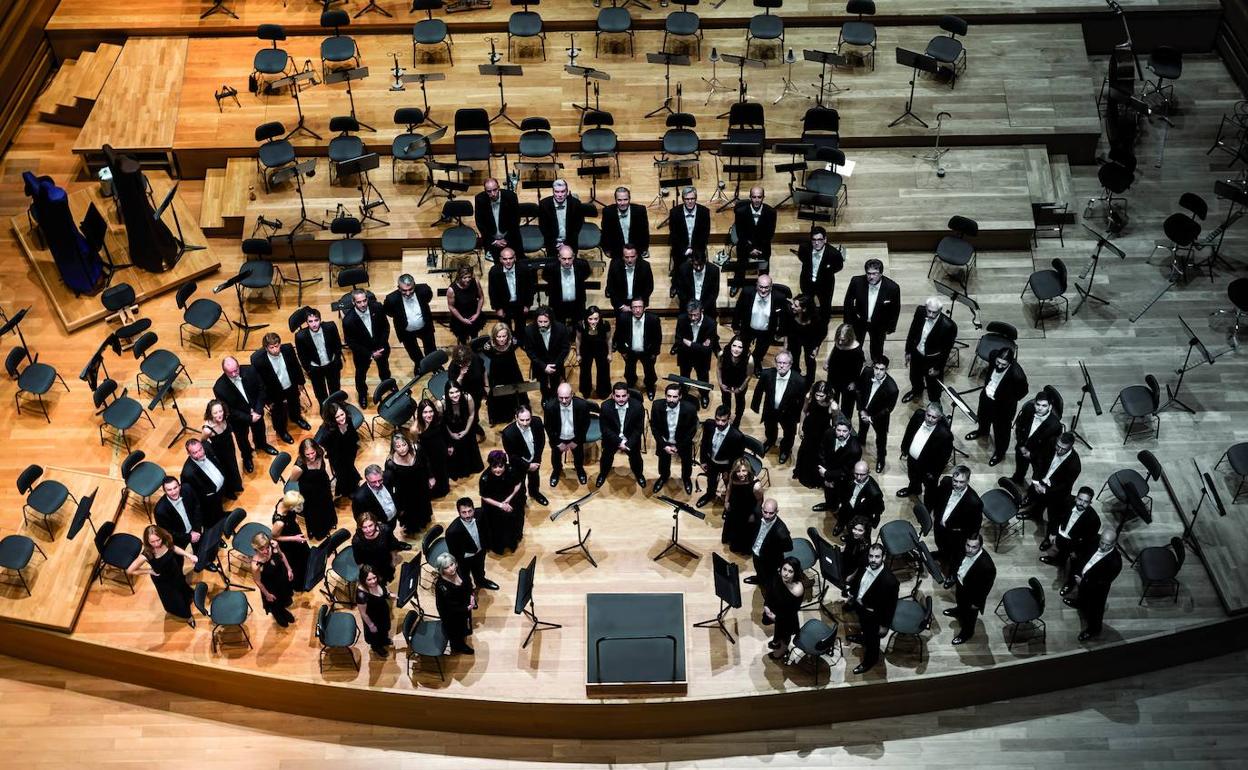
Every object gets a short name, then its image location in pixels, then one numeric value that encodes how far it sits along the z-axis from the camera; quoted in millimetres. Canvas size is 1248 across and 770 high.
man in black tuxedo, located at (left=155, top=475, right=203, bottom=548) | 10477
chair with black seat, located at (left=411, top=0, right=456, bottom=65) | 13703
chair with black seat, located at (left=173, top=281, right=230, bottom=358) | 12055
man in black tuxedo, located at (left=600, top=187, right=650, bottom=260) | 12047
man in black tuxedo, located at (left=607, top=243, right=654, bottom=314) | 11742
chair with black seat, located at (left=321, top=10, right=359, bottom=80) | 13711
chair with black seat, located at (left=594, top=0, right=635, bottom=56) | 13883
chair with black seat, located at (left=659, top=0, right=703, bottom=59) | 13789
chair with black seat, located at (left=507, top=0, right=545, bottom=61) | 13781
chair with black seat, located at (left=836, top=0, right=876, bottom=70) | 13797
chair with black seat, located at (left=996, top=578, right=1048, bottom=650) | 10242
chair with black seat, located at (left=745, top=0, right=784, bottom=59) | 13641
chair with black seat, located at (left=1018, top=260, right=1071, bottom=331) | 12117
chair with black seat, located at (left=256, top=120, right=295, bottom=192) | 12969
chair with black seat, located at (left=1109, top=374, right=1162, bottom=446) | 11375
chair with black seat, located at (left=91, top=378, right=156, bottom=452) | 11375
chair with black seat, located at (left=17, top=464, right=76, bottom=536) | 10883
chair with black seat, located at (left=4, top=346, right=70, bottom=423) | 11703
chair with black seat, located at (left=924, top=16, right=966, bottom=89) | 13602
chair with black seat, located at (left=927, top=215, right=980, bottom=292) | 12414
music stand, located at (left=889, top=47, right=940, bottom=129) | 12914
